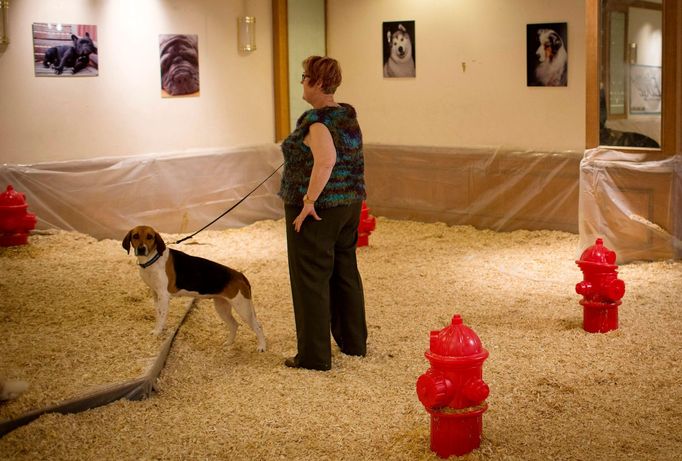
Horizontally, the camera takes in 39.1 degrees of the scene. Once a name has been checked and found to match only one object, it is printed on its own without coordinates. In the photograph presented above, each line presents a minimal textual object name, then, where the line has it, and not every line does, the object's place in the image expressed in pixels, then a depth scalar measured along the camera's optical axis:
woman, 5.12
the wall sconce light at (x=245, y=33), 11.03
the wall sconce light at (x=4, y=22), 8.66
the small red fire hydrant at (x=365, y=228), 9.34
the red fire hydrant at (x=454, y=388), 3.96
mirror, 8.09
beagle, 5.56
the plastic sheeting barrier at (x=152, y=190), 9.20
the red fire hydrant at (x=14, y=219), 8.28
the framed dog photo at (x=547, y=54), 9.76
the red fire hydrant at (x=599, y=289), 5.93
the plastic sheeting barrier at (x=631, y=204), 7.99
